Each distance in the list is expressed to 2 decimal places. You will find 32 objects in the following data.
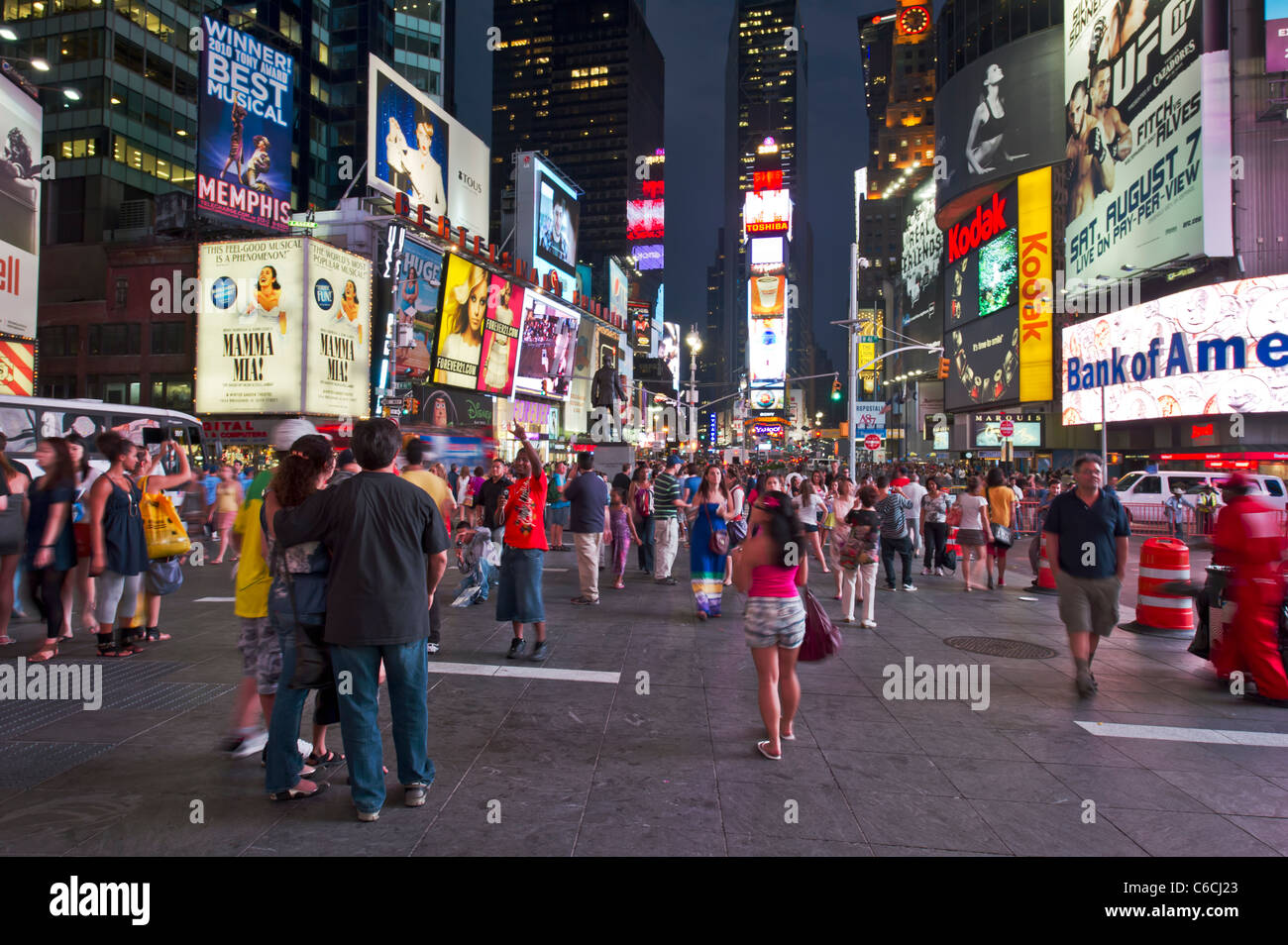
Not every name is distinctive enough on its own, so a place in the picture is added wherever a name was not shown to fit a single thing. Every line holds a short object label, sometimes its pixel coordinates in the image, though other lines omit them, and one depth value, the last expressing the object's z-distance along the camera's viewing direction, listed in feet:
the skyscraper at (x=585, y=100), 479.41
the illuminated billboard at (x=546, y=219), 163.53
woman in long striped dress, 30.71
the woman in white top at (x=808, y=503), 34.60
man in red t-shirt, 23.00
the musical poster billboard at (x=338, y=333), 95.86
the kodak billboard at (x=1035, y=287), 141.79
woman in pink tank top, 15.64
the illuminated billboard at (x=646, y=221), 403.95
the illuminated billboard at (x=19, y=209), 72.33
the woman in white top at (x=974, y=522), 38.40
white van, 68.64
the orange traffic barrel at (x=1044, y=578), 37.81
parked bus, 46.19
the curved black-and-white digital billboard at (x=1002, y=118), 148.87
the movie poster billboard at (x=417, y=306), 110.83
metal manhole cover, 25.25
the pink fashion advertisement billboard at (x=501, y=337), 133.49
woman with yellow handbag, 21.33
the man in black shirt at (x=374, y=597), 12.09
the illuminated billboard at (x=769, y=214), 287.89
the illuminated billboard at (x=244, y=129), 83.82
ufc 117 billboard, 86.33
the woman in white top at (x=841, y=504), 35.09
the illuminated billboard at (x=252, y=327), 94.48
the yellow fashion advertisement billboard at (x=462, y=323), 119.96
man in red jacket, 19.88
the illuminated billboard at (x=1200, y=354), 83.41
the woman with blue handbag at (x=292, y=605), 12.58
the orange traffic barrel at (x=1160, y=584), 28.94
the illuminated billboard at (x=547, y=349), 149.18
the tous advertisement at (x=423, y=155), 111.34
